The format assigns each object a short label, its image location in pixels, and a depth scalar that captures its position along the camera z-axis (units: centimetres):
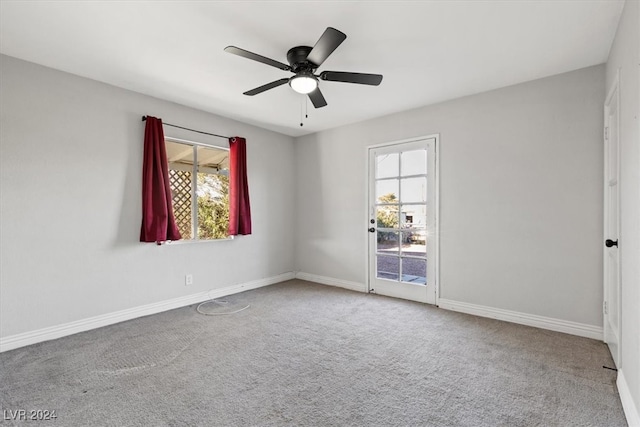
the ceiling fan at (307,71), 204
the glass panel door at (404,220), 367
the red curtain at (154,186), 325
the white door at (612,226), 217
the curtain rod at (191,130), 332
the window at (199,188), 365
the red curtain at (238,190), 409
